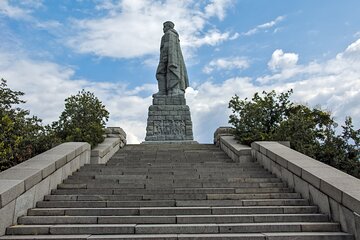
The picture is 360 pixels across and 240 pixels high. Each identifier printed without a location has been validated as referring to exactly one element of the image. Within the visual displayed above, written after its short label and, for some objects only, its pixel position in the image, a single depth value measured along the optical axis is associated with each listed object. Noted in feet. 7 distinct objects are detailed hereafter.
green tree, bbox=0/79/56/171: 26.23
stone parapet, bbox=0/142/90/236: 18.16
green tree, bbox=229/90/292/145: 40.34
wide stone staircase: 17.49
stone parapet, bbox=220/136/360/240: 17.41
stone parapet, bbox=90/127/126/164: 34.60
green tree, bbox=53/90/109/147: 37.83
